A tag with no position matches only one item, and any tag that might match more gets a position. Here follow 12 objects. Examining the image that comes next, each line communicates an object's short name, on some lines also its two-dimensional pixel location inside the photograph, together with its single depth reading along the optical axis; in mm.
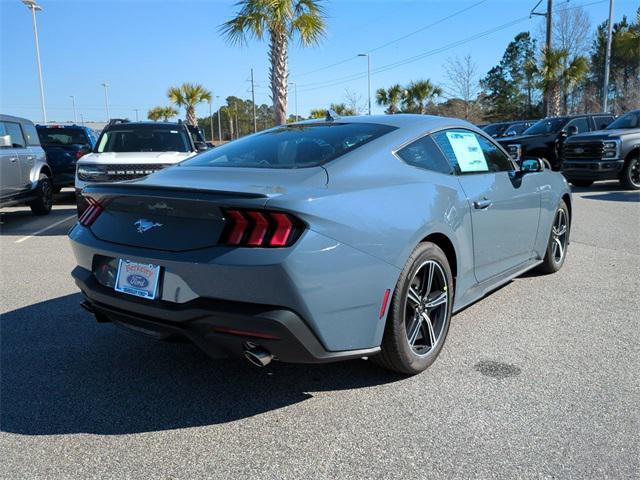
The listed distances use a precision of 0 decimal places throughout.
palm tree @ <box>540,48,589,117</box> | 28766
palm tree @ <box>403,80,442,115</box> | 40750
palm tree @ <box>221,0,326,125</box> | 14742
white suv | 8047
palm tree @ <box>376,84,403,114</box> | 45500
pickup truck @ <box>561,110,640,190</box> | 12594
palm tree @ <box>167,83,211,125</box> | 42000
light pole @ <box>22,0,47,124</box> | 27922
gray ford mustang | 2477
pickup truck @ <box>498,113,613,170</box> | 16031
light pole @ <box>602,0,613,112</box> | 27016
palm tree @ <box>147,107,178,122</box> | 65750
